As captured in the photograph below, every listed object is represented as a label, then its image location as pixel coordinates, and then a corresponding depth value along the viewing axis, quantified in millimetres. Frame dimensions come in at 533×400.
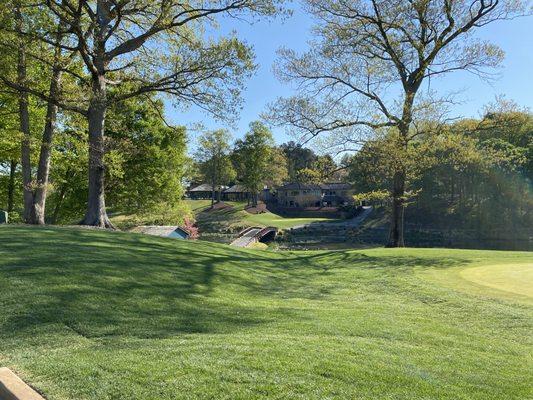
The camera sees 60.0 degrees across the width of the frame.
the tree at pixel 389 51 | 23078
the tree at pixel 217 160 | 77062
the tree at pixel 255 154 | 75438
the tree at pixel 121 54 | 16797
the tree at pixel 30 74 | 15828
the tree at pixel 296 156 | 104762
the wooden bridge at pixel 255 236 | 43312
